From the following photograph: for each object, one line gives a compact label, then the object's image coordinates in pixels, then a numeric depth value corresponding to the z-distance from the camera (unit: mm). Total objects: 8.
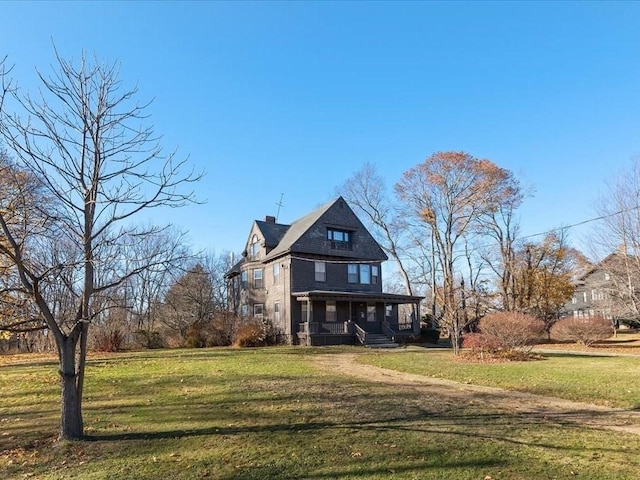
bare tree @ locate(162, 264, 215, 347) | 40219
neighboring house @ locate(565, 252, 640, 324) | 25203
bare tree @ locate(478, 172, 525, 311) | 40938
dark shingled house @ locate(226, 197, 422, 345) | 30562
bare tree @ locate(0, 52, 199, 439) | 6898
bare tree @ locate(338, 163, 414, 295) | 44406
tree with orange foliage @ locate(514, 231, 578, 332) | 41188
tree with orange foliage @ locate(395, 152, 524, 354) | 37969
